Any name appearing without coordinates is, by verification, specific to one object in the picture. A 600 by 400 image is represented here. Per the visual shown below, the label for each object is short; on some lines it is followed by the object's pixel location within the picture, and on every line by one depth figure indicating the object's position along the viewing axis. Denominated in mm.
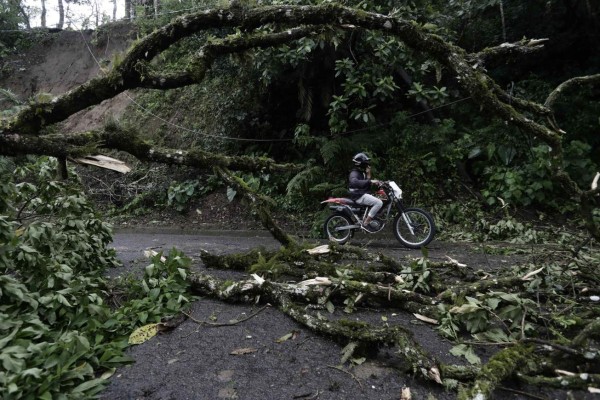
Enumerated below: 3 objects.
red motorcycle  7887
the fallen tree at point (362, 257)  3051
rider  8195
